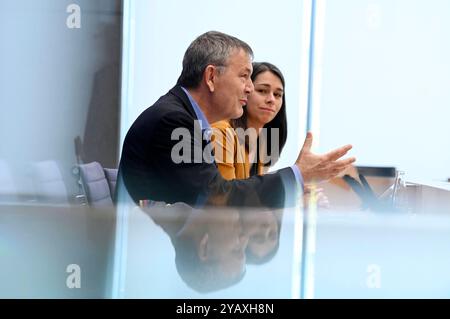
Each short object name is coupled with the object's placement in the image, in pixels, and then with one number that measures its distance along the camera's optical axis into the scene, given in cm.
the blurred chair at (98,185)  708
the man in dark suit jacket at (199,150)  673
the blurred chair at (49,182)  772
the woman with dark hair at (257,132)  688
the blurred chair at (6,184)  799
